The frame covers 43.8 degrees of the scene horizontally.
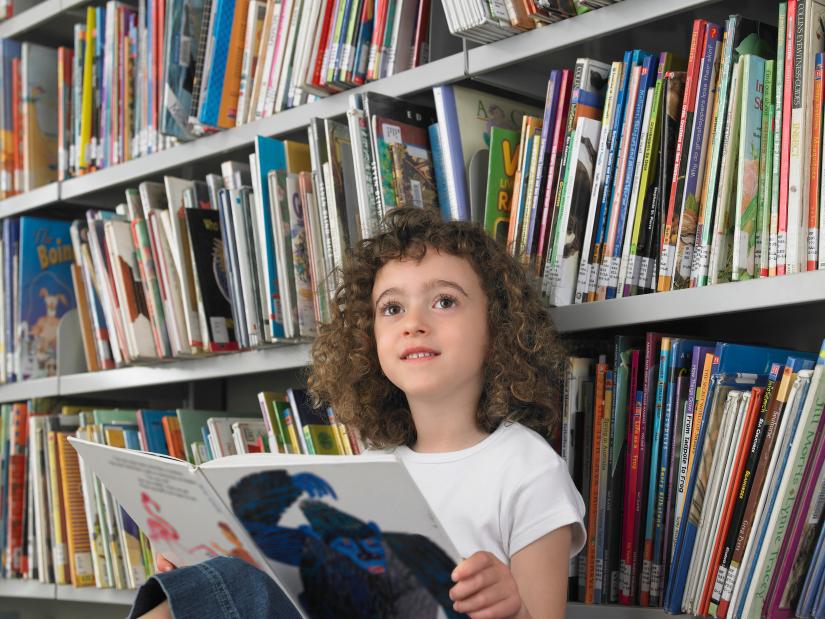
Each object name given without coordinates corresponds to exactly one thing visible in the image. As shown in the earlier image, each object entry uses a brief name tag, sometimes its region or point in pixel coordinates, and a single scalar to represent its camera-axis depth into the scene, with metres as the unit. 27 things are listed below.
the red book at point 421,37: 1.41
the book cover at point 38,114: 2.10
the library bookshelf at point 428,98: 1.11
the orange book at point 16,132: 2.12
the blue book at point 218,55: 1.63
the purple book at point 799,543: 1.00
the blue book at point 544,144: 1.25
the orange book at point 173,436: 1.73
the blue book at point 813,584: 1.01
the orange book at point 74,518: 1.86
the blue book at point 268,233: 1.47
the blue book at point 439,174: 1.36
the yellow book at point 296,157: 1.51
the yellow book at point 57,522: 1.89
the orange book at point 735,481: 1.03
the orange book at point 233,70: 1.64
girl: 1.08
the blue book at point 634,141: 1.17
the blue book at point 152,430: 1.73
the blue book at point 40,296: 2.02
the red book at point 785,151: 1.03
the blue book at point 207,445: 1.65
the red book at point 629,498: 1.15
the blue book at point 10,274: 2.04
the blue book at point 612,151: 1.19
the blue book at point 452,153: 1.32
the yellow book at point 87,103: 1.97
